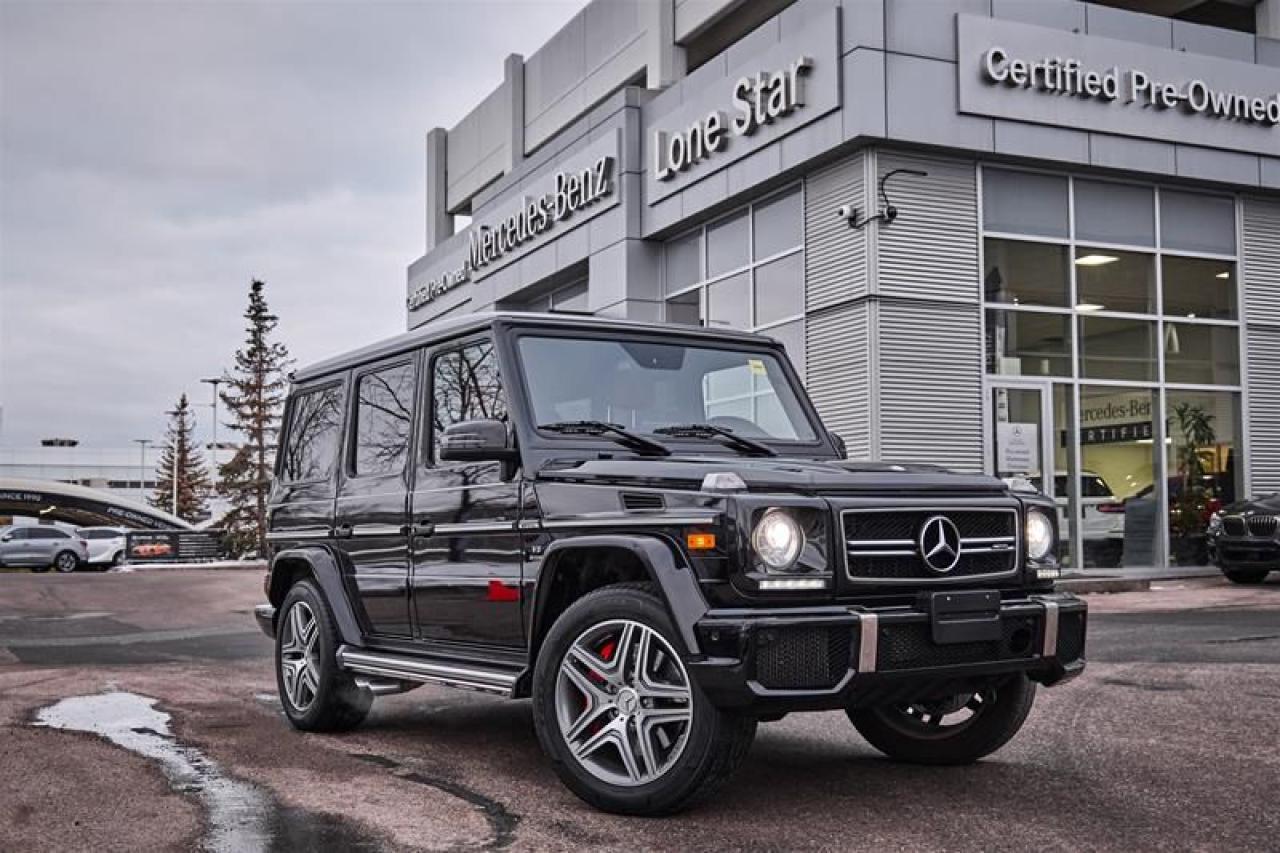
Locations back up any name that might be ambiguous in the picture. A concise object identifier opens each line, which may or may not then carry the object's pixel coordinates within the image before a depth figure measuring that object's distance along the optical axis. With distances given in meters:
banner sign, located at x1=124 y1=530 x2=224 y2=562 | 44.25
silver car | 42.81
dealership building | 18.67
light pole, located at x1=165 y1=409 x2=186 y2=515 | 102.24
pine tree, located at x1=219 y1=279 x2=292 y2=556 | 59.28
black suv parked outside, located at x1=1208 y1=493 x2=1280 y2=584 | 17.19
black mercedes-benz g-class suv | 4.73
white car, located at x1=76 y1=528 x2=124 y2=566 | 43.53
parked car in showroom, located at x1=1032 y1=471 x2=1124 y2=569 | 19.94
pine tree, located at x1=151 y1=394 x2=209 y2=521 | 103.25
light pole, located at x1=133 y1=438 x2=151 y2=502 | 121.38
